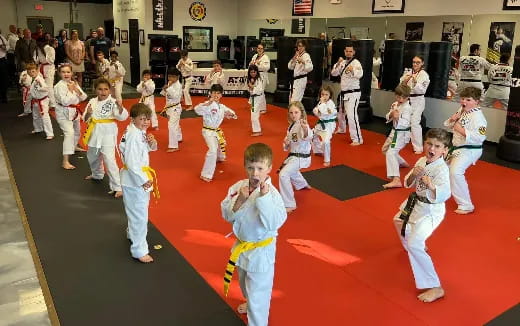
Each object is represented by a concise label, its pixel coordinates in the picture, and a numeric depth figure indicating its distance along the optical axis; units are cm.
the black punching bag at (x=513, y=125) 687
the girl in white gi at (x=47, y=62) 1066
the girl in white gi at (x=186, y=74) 1080
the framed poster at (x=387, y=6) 970
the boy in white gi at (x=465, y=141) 469
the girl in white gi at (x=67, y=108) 594
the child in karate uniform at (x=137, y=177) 356
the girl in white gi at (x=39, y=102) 726
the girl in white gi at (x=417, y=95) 730
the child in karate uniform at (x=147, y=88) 806
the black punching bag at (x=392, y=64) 938
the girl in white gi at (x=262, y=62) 1022
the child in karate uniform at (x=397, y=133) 569
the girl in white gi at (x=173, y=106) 711
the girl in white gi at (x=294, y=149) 477
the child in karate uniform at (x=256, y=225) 242
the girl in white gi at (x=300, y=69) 914
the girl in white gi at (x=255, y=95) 823
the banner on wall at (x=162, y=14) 1312
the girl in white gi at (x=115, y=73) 1034
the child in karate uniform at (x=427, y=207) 323
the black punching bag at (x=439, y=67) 841
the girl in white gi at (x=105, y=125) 501
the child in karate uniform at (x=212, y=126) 577
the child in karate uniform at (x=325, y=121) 630
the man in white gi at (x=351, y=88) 782
